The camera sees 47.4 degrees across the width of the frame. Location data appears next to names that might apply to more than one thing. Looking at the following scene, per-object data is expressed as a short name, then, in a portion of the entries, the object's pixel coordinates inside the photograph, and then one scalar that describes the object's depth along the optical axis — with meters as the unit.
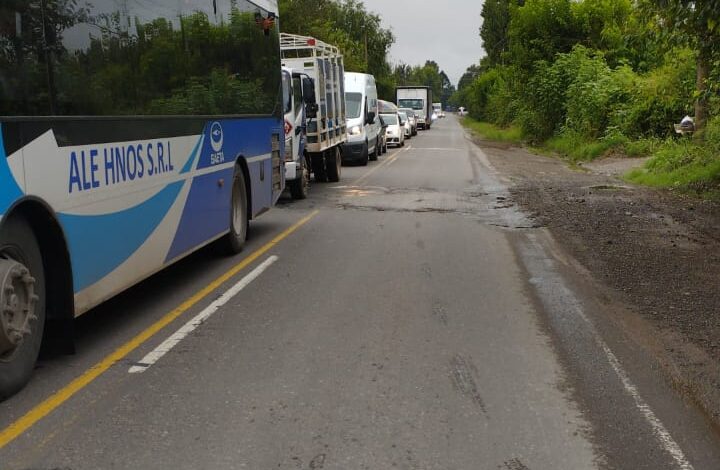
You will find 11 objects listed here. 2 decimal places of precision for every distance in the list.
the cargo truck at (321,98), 17.95
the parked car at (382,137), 32.38
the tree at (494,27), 82.12
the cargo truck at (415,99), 65.69
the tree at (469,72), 182.07
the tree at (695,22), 9.78
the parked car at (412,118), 52.24
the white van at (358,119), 25.73
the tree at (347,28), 48.81
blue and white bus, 4.98
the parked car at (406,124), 43.38
